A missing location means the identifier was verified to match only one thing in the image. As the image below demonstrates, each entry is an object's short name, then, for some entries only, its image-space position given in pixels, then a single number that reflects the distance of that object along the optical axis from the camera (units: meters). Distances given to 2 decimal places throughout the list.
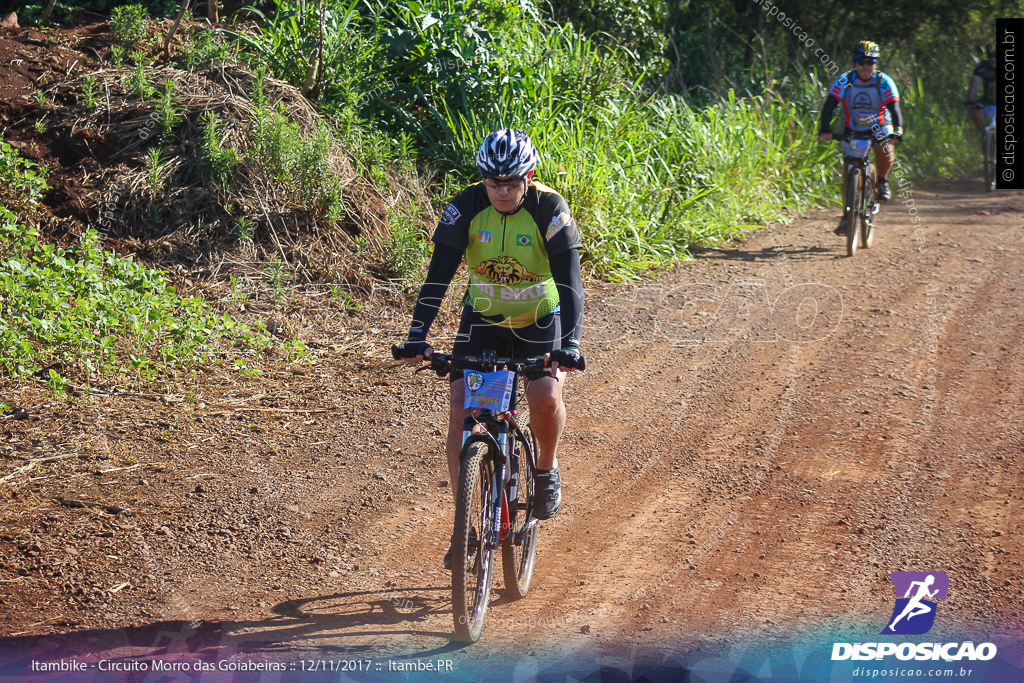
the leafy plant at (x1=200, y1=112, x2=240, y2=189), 15.88
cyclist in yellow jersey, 7.43
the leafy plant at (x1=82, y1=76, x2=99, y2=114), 16.30
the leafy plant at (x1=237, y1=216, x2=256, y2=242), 15.62
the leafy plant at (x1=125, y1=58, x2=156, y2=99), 16.62
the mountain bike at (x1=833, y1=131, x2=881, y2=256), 19.17
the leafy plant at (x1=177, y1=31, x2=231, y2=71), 17.73
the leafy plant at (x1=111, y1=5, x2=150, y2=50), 17.75
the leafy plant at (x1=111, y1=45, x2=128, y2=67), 17.28
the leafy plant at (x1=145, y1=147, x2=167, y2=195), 15.69
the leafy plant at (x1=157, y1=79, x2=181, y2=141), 16.20
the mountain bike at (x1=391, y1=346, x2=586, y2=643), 6.84
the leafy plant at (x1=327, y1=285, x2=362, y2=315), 15.47
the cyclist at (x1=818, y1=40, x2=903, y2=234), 19.22
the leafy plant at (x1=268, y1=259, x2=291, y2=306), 14.96
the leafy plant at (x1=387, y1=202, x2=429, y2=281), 16.14
